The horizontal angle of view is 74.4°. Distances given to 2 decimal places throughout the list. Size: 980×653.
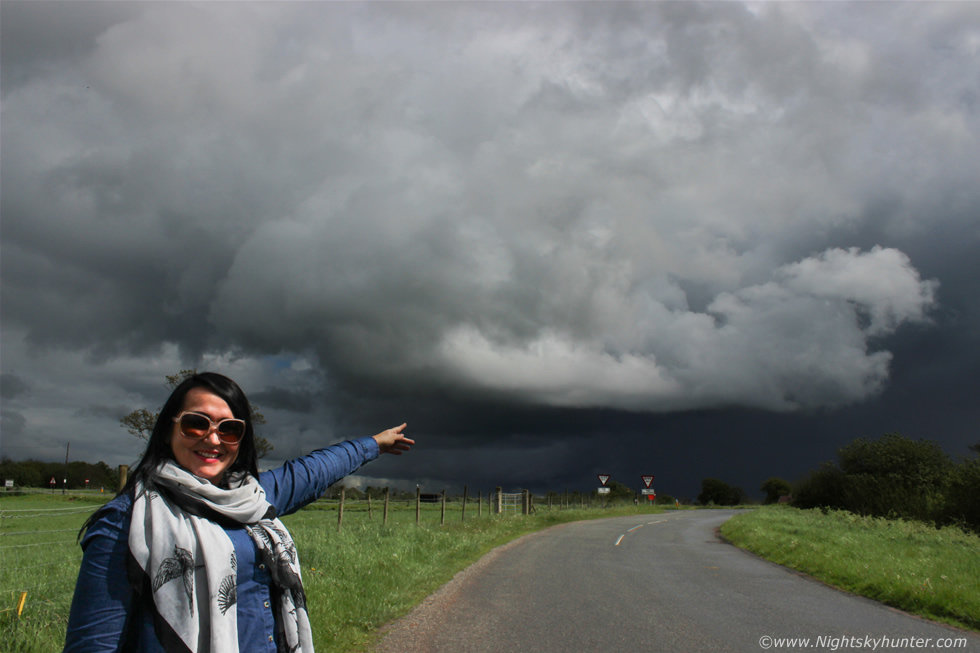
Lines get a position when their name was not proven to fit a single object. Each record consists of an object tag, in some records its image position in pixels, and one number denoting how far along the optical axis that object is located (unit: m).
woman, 1.87
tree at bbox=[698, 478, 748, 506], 119.37
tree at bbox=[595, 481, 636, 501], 69.12
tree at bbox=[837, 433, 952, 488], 42.75
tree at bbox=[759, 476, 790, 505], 113.47
